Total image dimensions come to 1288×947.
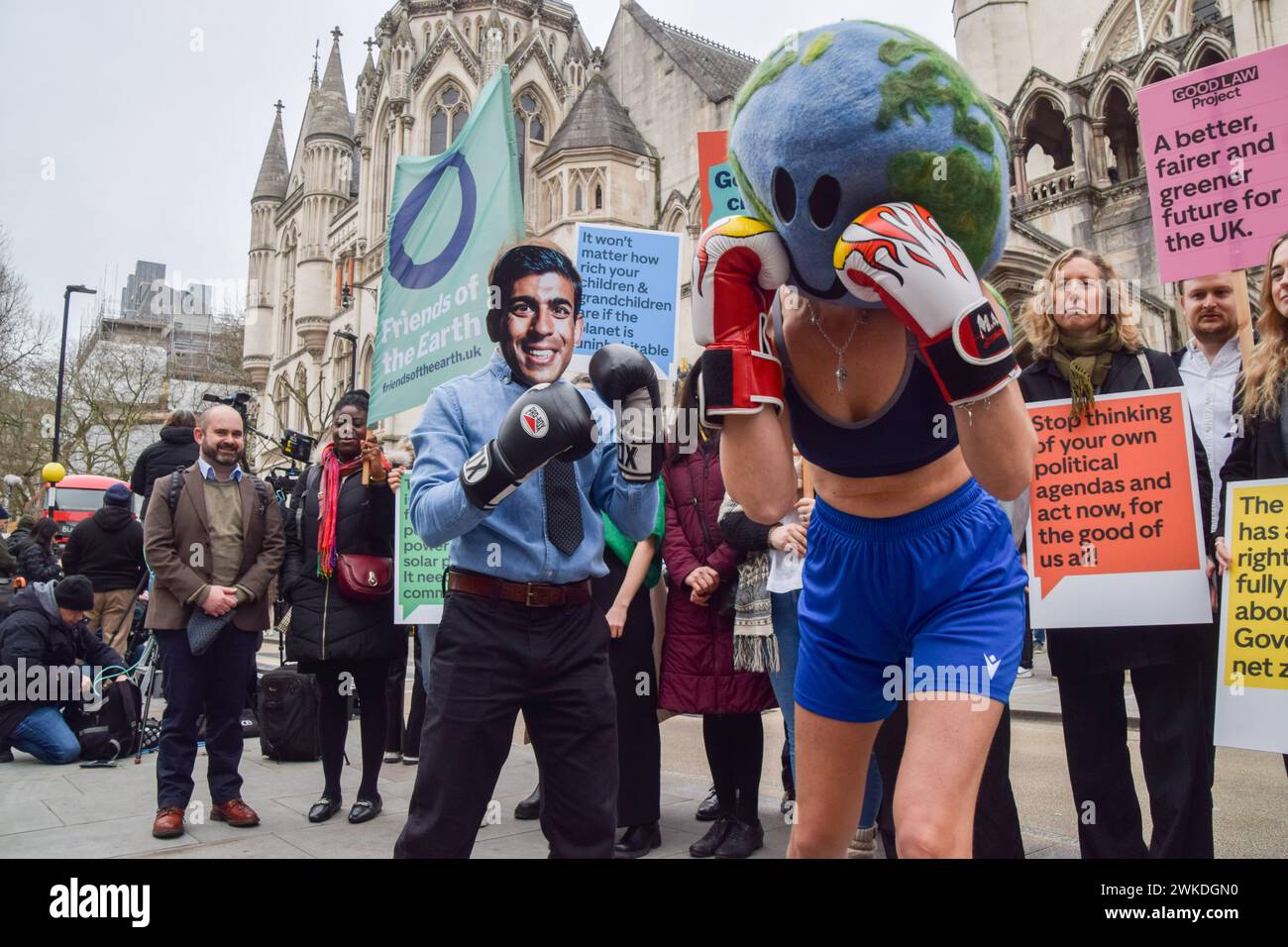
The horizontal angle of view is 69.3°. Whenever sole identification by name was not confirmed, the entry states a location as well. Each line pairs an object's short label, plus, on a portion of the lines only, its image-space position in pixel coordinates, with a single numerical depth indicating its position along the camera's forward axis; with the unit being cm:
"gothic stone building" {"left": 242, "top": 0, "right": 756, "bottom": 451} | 3078
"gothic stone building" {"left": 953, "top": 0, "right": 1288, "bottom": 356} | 1631
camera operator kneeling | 743
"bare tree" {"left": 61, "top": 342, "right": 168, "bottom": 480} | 3325
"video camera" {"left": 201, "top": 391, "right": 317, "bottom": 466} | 834
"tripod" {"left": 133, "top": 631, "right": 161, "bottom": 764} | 763
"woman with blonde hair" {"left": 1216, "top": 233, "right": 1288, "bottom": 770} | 364
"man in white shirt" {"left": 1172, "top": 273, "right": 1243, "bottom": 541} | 410
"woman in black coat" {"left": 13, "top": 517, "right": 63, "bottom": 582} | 1119
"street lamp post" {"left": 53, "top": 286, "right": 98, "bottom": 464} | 2605
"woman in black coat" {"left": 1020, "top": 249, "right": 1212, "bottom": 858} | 347
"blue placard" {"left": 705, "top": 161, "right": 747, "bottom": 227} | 569
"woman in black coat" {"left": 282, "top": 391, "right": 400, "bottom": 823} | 539
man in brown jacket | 518
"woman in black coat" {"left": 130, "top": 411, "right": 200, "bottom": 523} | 862
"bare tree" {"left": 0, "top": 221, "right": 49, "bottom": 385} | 2494
